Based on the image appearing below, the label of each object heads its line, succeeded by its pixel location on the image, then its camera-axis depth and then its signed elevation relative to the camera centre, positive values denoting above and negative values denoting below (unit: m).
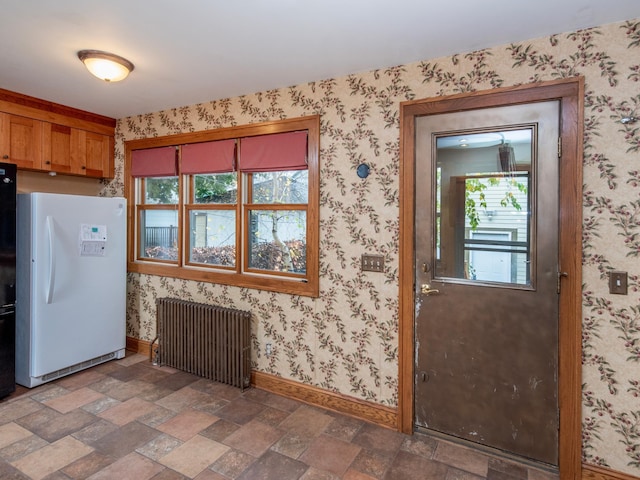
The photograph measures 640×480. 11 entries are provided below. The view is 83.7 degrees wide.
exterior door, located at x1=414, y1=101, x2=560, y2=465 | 2.12 -0.24
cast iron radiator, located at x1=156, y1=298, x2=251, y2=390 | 3.06 -0.92
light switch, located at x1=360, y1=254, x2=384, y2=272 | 2.56 -0.18
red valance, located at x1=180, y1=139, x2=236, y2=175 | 3.22 +0.75
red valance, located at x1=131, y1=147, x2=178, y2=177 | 3.57 +0.78
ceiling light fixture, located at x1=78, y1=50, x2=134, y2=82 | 2.32 +1.16
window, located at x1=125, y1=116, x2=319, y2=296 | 2.91 +0.31
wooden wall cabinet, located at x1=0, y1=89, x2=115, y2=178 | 3.12 +0.97
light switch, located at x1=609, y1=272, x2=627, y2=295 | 1.93 -0.24
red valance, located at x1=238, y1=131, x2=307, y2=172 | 2.86 +0.72
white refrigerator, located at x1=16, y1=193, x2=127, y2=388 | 3.03 -0.42
